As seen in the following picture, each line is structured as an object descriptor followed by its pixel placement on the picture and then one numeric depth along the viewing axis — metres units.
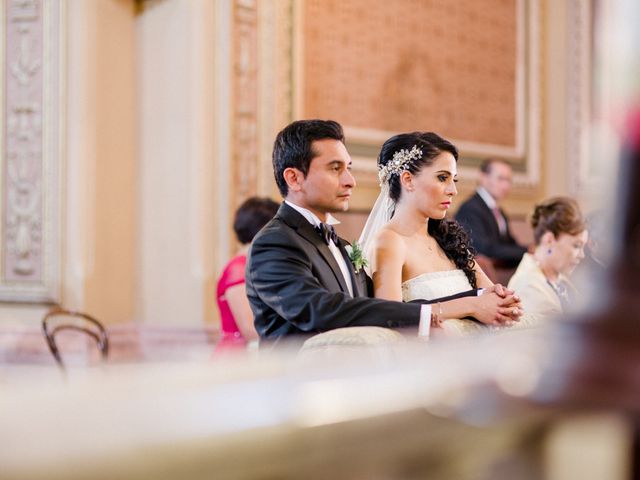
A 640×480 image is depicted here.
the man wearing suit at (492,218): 7.08
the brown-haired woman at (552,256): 3.98
